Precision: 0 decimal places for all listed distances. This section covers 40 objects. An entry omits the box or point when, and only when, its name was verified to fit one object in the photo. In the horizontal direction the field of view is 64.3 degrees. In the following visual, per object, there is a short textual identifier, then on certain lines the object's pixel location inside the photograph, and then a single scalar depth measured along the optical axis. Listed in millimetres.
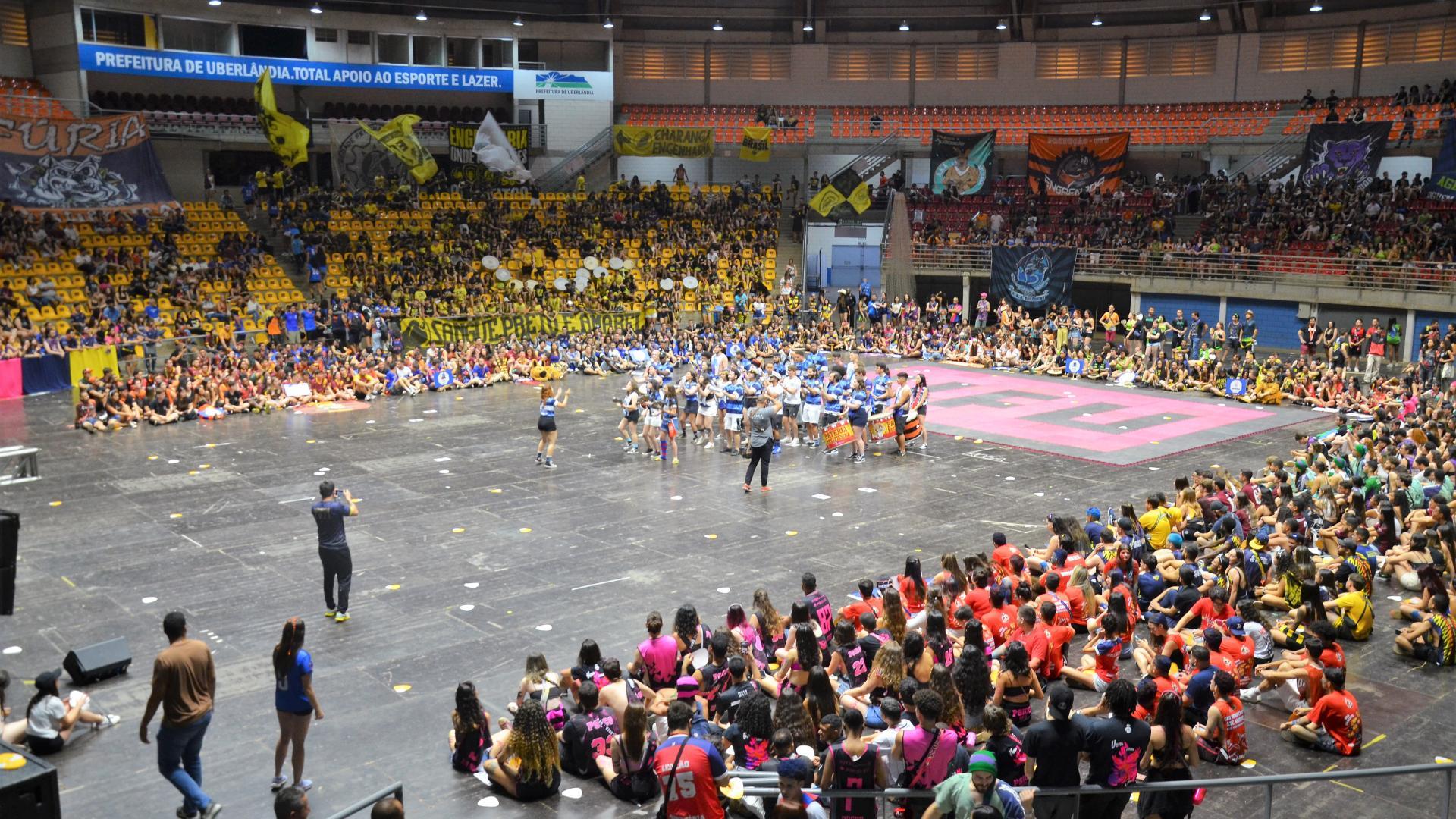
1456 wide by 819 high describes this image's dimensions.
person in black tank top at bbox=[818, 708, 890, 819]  7309
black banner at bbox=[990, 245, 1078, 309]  37969
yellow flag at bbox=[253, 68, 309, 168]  35906
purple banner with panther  34938
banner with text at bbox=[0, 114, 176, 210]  31219
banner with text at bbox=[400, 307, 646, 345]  33531
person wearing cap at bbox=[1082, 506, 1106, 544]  14524
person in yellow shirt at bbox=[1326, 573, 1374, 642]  12094
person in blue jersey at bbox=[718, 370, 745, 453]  21516
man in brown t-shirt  7934
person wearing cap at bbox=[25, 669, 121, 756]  9078
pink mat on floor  22672
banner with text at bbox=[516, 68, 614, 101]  46344
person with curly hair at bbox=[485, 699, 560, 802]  8430
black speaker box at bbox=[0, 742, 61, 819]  5000
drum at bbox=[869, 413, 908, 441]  21641
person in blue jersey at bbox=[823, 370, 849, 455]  21875
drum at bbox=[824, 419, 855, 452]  21359
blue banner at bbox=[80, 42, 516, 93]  37719
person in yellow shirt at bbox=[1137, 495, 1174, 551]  14453
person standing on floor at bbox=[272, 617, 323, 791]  8336
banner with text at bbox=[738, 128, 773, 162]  45438
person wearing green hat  6551
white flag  42188
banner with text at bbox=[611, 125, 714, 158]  44812
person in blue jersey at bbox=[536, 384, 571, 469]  19375
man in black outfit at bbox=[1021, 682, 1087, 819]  7414
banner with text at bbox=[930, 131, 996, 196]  42906
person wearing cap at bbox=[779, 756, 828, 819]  6754
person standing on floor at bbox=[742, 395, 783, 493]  18062
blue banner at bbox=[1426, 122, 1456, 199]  33625
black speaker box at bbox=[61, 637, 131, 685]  10430
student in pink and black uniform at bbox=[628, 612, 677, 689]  9883
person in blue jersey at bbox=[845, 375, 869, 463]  20844
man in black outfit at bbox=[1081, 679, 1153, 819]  7492
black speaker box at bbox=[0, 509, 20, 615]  7160
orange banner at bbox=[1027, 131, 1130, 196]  40812
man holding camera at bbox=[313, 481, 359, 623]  11867
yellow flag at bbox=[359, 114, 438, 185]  38250
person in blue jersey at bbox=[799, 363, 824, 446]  22047
